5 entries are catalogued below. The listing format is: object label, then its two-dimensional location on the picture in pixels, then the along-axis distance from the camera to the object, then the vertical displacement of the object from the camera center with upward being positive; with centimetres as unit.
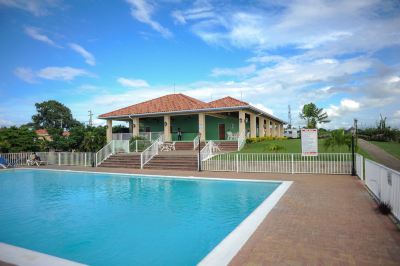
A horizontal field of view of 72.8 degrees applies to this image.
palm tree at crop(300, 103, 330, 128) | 5747 +415
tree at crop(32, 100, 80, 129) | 7431 +617
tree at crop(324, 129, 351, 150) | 1565 -35
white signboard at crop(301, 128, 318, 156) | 1403 -50
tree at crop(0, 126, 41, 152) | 2539 -22
